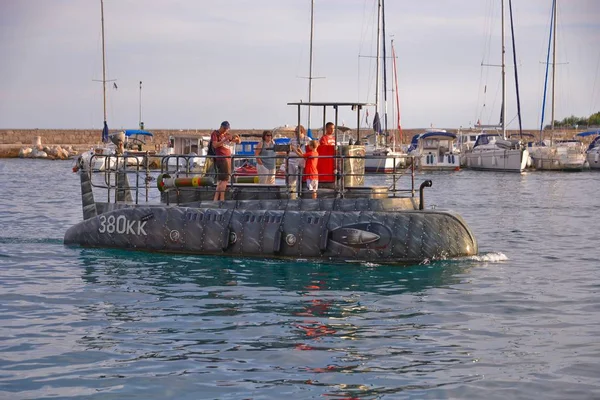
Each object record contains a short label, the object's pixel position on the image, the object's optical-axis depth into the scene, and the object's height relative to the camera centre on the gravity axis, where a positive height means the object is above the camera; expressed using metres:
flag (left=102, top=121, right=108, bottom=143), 66.44 -1.07
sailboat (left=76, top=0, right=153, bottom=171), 60.34 -1.66
